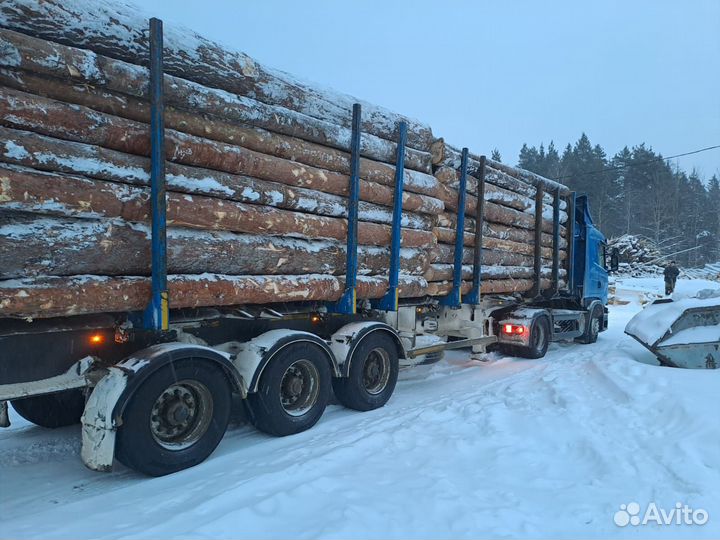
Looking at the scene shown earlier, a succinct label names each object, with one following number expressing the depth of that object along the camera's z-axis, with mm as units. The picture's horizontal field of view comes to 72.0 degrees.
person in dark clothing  23422
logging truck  3648
